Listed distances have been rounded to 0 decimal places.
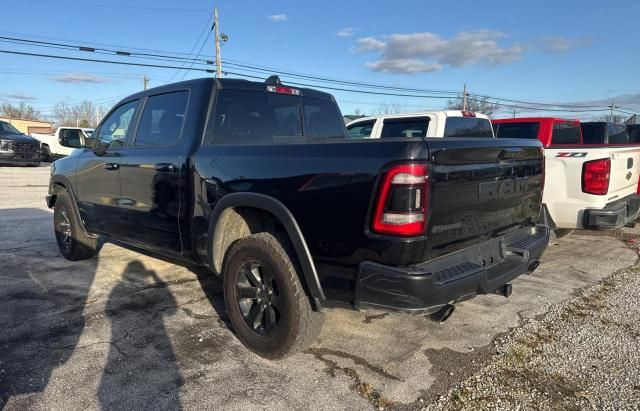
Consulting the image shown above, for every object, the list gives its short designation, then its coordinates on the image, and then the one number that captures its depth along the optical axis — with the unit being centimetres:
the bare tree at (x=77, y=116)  8641
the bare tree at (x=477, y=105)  5532
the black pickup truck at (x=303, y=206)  246
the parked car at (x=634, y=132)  1160
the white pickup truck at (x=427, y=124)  718
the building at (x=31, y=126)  6556
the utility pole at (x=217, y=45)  2761
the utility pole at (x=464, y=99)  4931
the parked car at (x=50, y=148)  2361
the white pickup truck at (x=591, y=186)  511
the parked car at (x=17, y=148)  1841
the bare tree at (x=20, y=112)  9288
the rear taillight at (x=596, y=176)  509
